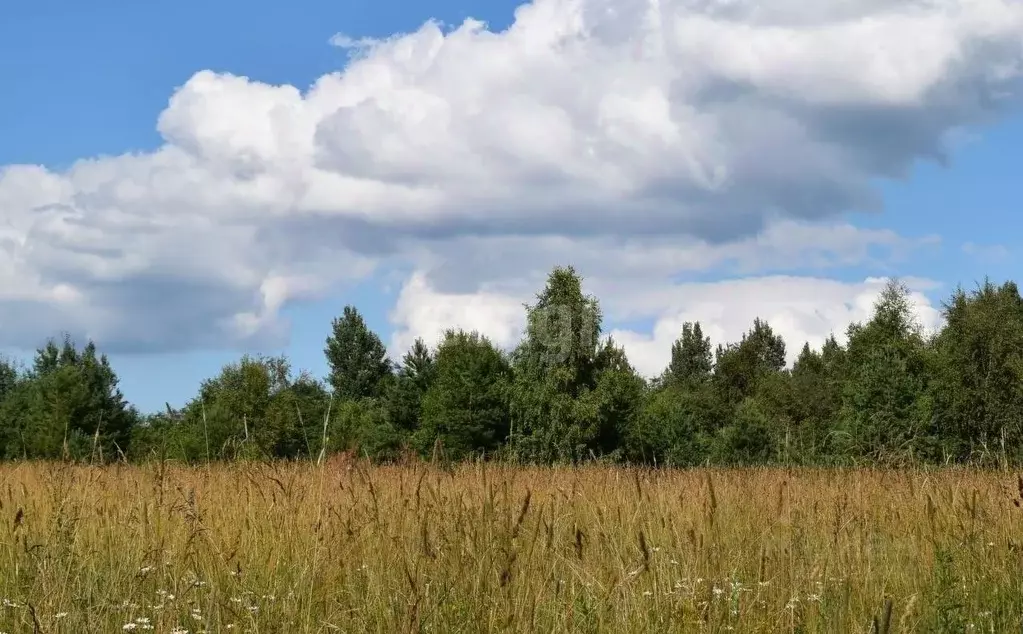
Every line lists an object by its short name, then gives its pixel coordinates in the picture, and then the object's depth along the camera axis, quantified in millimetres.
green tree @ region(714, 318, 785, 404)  96875
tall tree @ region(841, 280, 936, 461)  39844
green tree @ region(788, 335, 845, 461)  68062
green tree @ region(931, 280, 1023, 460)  46594
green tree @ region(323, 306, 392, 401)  93438
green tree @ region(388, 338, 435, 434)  60250
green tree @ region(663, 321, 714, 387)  135125
